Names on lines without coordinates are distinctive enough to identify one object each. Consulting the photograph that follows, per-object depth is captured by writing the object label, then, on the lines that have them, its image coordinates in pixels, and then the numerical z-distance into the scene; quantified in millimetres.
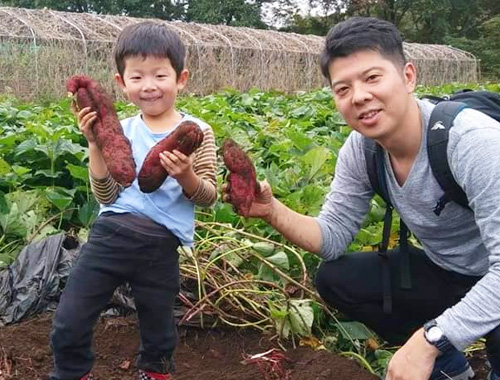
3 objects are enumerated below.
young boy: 2297
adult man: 2115
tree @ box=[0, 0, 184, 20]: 33938
